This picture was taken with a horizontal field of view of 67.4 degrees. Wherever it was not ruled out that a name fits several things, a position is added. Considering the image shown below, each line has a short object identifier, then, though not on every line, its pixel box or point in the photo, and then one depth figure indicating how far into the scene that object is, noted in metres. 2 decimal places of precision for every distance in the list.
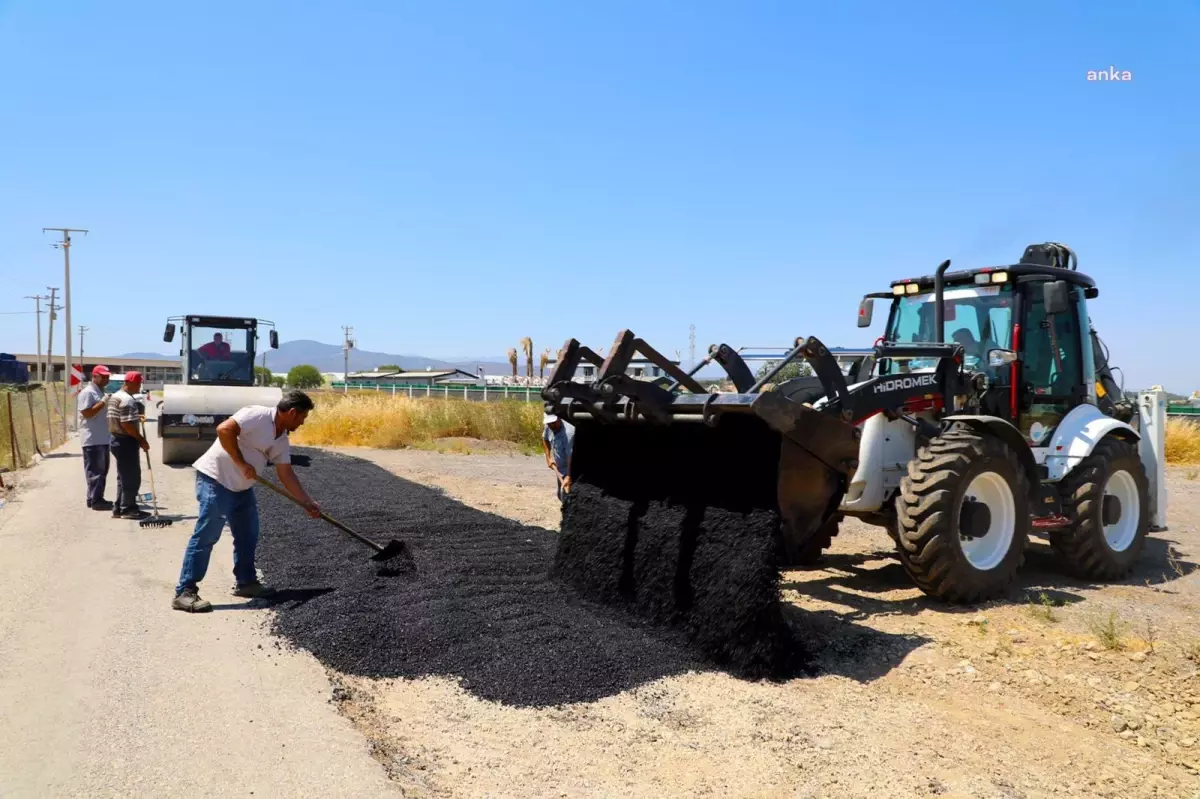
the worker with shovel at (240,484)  6.24
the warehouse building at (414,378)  71.94
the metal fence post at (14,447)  14.37
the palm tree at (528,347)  59.53
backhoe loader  5.34
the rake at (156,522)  9.59
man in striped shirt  9.93
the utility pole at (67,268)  40.55
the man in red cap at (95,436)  10.52
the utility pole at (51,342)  44.63
